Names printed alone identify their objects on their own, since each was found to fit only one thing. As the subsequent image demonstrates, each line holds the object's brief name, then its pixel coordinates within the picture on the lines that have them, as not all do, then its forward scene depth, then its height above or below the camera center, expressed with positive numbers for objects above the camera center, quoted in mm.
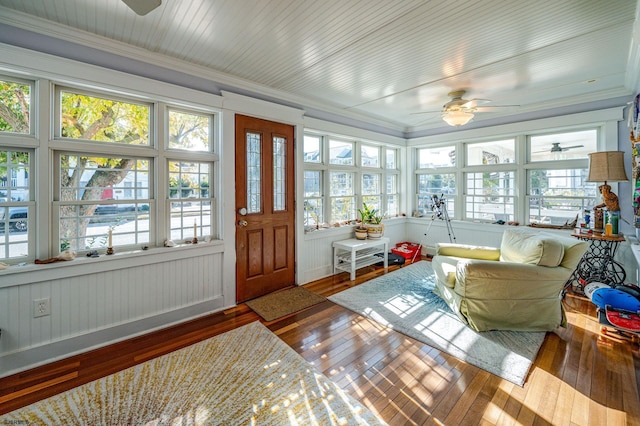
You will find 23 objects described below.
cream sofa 2527 -699
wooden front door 3371 +48
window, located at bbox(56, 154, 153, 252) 2412 +93
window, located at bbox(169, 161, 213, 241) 2977 +126
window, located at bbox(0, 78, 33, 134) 2148 +816
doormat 3102 -1080
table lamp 3126 +397
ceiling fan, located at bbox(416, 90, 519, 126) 3398 +1197
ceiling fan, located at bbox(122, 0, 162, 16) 1422 +1053
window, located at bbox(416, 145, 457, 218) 5246 +584
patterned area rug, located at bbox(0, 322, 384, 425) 1681 -1206
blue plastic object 2453 -804
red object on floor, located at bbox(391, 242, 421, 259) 5020 -721
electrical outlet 2188 -735
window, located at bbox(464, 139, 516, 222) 4586 +480
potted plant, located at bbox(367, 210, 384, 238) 4555 -318
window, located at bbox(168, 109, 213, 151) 2953 +870
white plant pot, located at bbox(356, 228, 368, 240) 4504 -377
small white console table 4168 -701
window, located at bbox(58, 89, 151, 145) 2398 +834
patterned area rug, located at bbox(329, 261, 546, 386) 2215 -1120
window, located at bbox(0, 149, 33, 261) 2158 +65
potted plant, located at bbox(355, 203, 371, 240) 4520 -205
